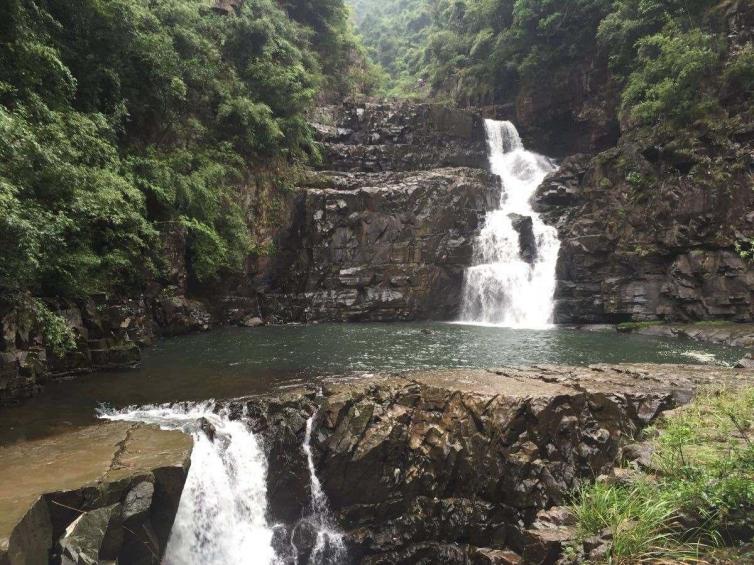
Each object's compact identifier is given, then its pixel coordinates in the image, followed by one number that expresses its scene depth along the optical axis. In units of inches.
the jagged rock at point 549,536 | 208.5
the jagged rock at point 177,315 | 751.0
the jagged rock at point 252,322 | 884.0
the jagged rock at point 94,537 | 213.5
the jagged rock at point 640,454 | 238.5
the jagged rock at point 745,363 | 467.2
